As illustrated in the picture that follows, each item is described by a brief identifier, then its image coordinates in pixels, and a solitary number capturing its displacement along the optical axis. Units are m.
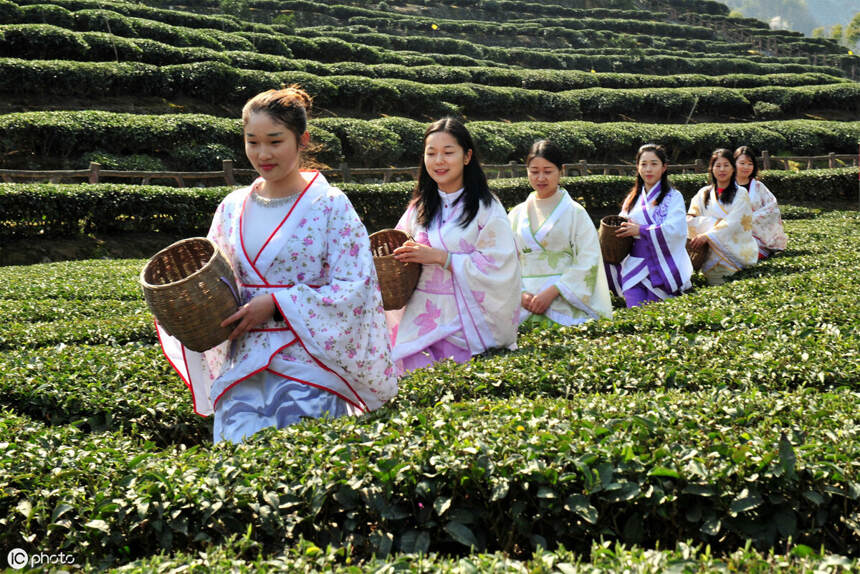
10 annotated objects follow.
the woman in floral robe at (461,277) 4.66
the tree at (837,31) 79.81
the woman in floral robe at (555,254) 5.66
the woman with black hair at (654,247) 7.29
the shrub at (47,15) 21.97
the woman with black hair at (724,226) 8.95
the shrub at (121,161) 15.35
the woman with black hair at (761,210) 9.57
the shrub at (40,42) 19.52
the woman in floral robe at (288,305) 3.27
